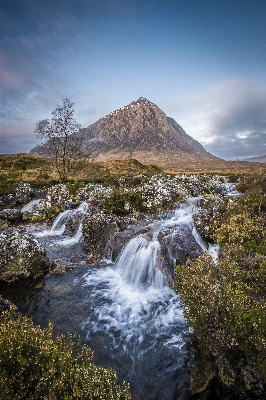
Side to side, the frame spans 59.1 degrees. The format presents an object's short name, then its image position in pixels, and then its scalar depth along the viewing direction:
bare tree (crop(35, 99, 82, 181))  39.19
